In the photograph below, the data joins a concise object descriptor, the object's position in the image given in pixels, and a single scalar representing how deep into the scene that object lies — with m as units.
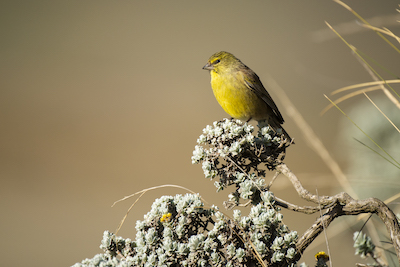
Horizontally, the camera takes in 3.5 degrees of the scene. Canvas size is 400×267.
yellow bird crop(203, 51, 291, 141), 5.85
